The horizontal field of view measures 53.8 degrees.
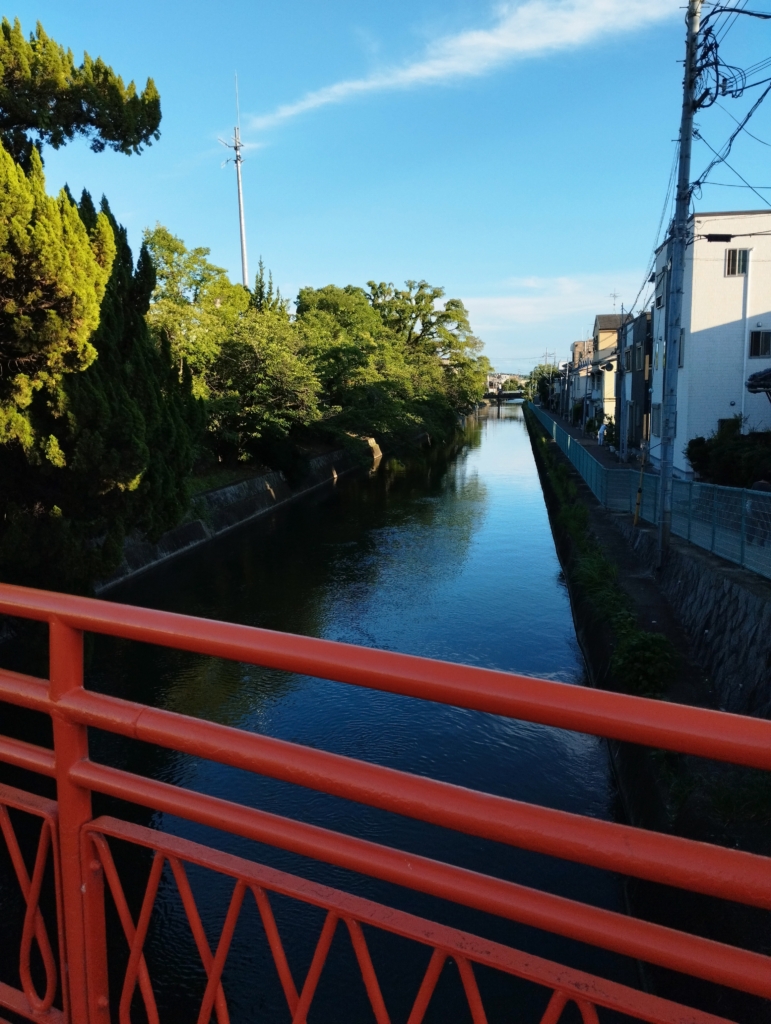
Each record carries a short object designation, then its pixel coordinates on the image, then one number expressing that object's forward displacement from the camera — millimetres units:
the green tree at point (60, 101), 9836
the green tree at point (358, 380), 28844
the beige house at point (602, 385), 40781
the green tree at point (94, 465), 8461
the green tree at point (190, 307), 19864
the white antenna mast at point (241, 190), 44500
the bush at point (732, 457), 13531
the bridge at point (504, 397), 131125
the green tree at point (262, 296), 30734
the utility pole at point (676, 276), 10570
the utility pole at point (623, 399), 27606
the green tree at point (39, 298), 7465
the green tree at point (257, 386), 22625
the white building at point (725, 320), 19609
